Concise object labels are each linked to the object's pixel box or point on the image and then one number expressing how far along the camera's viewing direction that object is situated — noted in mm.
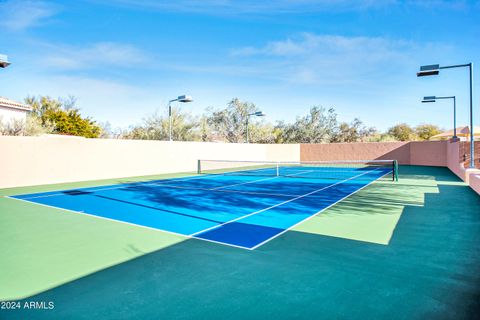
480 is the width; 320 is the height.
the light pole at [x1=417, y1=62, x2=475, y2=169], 9502
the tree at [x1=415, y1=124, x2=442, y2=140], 42688
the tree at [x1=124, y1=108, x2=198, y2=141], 30188
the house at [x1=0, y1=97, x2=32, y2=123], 19578
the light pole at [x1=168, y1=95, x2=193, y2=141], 14572
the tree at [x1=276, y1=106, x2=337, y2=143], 35875
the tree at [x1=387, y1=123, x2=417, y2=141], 41344
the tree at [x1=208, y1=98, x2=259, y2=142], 37031
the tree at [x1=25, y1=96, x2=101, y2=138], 27203
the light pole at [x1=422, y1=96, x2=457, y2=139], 14000
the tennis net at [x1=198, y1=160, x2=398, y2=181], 15852
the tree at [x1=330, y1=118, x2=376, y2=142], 36844
